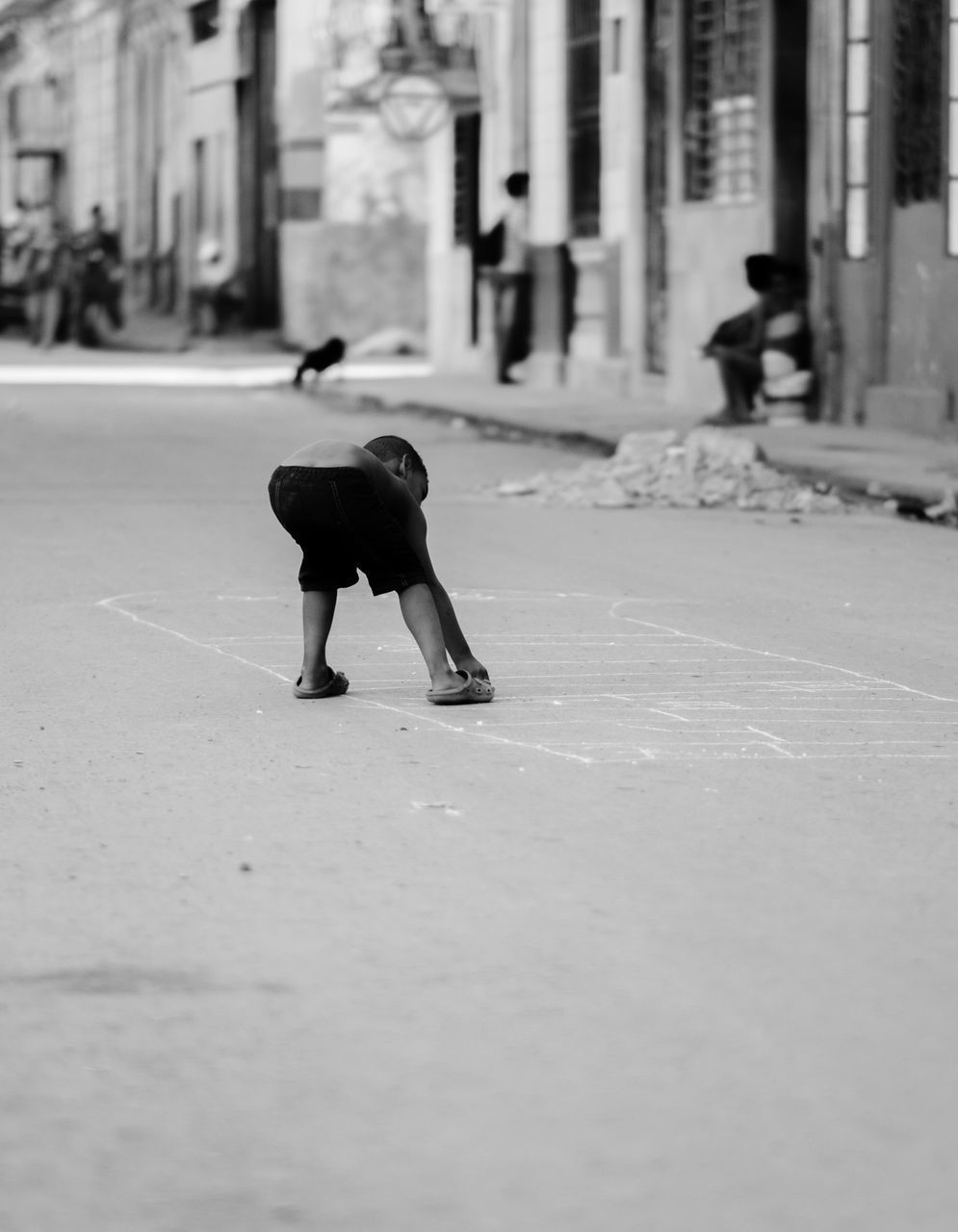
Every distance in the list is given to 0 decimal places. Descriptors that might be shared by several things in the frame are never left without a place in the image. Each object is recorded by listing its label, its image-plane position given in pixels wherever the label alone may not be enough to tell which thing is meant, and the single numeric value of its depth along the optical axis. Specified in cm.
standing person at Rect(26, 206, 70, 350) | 4081
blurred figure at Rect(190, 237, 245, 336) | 4241
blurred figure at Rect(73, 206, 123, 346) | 4225
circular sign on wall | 3114
